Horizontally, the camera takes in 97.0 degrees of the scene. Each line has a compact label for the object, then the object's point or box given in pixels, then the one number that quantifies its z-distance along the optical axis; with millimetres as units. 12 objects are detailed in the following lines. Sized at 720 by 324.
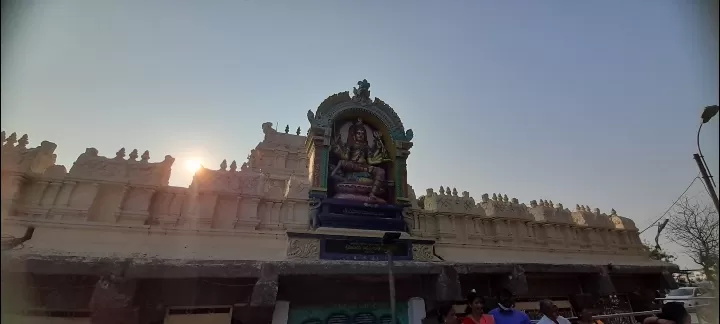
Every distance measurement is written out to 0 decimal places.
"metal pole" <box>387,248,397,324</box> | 5766
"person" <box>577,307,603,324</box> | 6134
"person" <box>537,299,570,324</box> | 6184
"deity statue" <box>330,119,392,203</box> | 9366
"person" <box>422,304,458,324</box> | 7845
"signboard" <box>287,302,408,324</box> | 7910
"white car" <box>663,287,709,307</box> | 18609
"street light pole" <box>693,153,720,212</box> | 3642
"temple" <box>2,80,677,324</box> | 6531
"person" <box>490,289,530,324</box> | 6331
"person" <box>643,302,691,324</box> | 5809
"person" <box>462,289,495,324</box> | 6082
